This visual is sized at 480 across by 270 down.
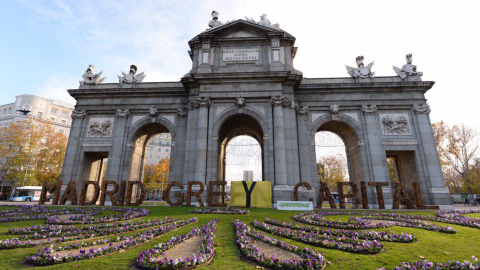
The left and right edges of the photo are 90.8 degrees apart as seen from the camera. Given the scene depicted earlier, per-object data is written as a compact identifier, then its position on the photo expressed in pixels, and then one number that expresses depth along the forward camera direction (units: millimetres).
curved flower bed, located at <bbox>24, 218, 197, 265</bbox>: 4727
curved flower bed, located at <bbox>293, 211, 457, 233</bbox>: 8709
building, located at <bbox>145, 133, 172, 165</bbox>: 69062
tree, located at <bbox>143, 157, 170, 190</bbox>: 51819
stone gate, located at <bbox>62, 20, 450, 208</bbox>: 20402
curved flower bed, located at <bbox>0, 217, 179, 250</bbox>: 6027
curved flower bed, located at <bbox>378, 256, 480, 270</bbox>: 4453
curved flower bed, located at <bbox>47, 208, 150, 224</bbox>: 9777
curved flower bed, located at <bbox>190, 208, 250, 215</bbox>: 13374
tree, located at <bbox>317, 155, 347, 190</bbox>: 42625
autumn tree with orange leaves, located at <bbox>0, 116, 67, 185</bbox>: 37094
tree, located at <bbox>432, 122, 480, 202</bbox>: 36375
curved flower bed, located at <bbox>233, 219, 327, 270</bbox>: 4504
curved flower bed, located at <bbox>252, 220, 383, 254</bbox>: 5741
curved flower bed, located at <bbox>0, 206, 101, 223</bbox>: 10731
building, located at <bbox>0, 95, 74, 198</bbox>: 60128
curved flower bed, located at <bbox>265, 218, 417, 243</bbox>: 6887
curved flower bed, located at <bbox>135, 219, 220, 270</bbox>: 4443
